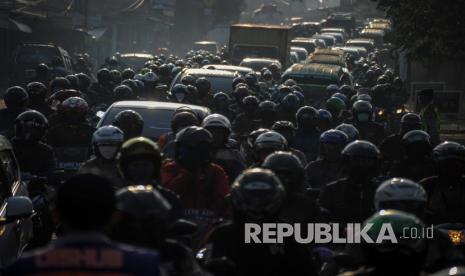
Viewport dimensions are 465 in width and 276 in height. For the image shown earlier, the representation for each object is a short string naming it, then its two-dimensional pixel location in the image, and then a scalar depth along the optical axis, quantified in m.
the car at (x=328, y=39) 82.31
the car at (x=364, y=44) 79.72
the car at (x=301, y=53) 63.57
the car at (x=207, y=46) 87.88
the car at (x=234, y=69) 34.16
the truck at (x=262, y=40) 53.03
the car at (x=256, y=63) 44.88
